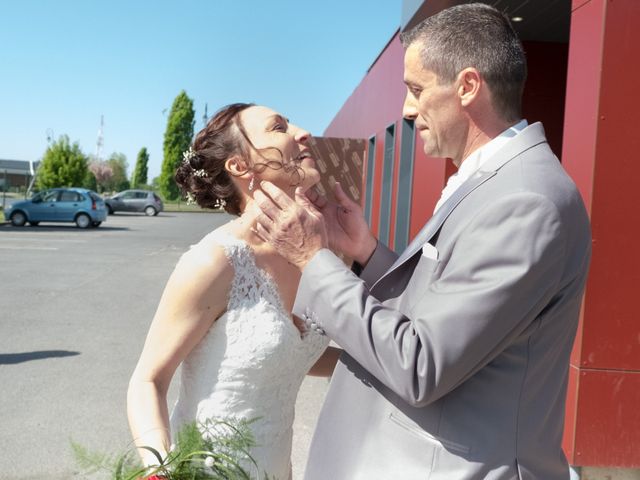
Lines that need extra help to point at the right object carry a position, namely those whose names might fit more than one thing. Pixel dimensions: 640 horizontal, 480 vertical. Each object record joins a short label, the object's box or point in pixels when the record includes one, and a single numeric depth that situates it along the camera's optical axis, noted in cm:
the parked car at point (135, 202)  4603
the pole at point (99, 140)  12312
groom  139
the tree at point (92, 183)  7655
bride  213
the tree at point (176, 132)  7669
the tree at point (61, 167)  5131
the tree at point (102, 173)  9439
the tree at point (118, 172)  9900
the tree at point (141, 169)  10488
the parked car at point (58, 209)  2948
